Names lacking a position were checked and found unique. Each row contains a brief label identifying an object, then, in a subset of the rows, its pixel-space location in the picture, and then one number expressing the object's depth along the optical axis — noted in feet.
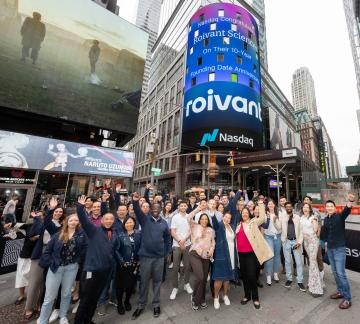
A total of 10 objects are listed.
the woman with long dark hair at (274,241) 17.88
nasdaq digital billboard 95.71
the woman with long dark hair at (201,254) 12.92
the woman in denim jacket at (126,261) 12.54
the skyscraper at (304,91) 460.55
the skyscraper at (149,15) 461.37
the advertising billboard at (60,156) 41.88
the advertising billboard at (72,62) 49.67
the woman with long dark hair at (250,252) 13.80
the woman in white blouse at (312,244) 14.84
